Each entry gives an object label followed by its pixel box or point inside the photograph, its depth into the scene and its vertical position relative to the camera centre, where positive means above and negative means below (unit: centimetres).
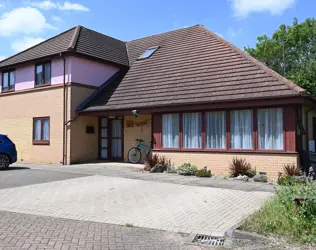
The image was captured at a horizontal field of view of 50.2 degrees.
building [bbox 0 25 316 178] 1192 +171
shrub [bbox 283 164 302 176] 1086 -90
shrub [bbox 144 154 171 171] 1389 -75
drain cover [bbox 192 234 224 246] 527 -156
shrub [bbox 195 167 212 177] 1225 -111
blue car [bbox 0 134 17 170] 1462 -37
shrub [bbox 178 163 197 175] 1279 -101
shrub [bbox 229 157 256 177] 1192 -94
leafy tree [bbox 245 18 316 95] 3800 +1091
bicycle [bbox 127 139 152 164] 1641 -40
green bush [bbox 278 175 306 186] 941 -107
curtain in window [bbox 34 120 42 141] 1821 +73
